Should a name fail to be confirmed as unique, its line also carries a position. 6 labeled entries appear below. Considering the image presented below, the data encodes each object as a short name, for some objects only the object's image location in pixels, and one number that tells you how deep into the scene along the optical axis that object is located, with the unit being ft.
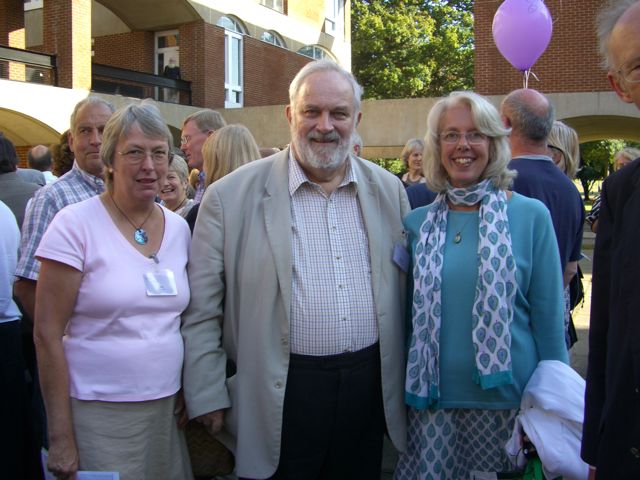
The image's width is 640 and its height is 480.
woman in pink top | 7.32
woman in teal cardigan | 8.12
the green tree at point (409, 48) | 109.60
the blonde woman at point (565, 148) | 14.67
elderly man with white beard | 8.07
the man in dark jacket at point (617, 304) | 5.04
